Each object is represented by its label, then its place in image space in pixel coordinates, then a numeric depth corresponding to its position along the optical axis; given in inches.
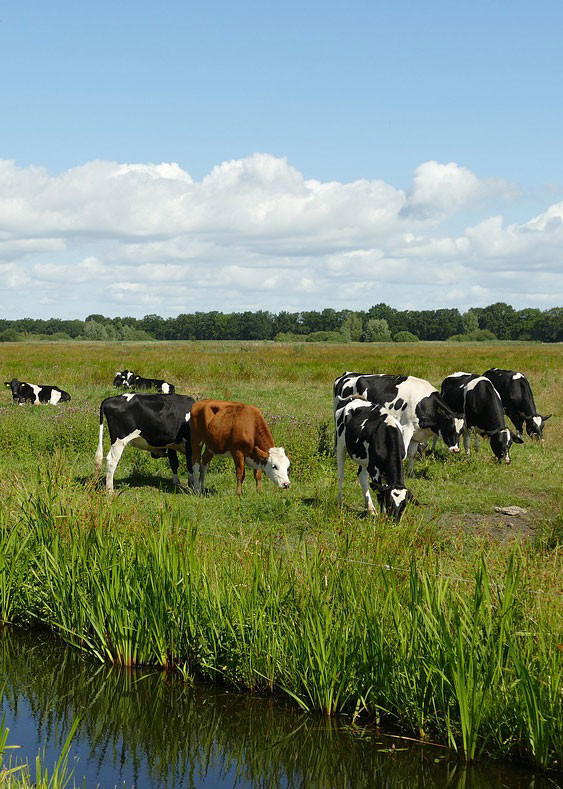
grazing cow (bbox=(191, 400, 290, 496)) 497.4
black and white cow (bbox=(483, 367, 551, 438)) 753.0
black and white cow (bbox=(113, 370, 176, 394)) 952.4
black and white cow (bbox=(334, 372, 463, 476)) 575.5
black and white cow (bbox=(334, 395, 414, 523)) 420.8
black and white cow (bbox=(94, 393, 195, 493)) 526.6
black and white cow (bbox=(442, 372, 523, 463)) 630.5
